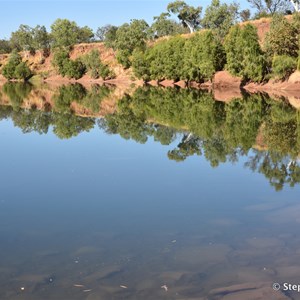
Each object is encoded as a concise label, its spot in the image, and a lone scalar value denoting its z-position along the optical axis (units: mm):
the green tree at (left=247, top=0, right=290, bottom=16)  97250
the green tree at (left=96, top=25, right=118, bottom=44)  118512
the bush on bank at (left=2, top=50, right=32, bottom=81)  118812
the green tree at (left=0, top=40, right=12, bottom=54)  158625
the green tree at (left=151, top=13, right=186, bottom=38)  119219
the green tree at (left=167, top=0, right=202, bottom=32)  106500
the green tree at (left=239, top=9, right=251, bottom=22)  110312
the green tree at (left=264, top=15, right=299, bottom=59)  63750
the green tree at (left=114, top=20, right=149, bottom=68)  101625
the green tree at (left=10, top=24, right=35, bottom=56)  133000
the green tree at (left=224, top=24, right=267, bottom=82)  65062
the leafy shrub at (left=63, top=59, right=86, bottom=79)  110062
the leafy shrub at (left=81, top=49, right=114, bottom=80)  102688
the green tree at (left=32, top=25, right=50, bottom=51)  133625
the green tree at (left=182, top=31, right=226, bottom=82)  73625
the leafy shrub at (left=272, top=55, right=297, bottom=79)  60500
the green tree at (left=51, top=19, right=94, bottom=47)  127538
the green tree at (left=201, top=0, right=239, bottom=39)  98500
